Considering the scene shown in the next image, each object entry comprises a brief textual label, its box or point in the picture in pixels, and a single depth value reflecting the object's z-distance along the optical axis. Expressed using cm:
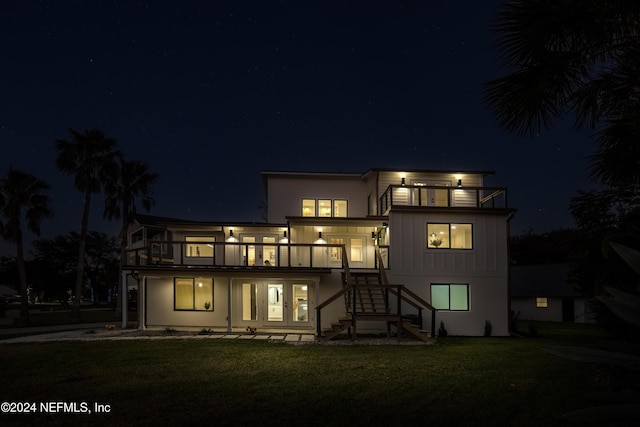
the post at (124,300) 2183
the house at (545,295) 3884
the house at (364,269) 2066
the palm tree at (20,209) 2981
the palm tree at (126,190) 2986
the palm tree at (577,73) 515
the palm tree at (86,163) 2878
